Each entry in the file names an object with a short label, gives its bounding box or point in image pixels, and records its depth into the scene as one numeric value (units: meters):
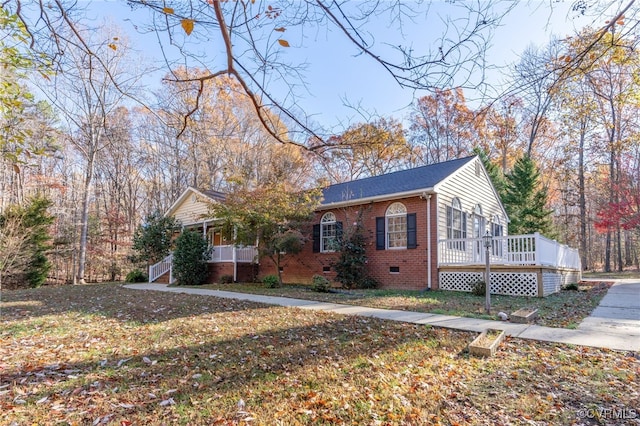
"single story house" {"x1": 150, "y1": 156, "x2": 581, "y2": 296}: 10.75
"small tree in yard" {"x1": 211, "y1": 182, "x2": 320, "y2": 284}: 12.20
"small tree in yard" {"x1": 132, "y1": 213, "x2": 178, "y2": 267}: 16.81
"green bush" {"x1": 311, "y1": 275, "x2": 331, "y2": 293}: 11.09
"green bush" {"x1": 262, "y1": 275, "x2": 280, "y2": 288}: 12.88
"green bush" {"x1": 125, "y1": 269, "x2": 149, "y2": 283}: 17.46
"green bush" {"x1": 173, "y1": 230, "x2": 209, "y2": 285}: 14.82
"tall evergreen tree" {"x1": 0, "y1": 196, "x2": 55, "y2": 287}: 14.07
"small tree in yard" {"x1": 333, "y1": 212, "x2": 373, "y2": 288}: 12.30
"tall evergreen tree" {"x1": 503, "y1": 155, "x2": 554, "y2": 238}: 20.69
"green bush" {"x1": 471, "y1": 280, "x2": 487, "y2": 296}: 10.20
